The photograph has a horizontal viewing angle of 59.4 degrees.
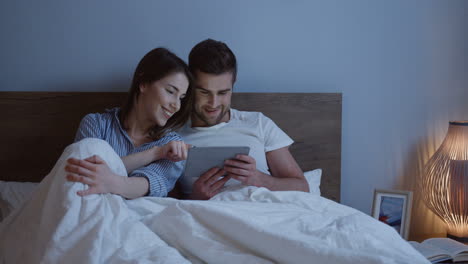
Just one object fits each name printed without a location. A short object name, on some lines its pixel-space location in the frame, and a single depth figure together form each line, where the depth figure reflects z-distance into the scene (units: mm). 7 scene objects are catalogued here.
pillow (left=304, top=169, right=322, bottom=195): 1930
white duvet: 958
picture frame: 2010
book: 1651
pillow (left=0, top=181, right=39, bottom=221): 1634
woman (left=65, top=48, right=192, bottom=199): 1550
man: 1749
